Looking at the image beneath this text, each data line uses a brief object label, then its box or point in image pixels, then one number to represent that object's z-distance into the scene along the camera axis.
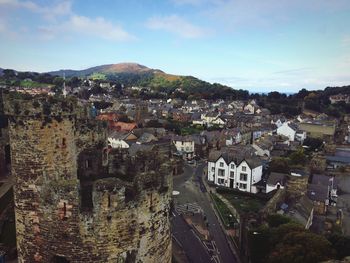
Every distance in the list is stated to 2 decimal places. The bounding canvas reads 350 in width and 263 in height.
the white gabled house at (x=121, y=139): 81.88
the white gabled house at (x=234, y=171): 61.44
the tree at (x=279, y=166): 62.47
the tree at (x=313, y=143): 96.29
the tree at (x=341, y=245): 32.38
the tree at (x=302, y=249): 29.28
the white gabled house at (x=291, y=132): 102.43
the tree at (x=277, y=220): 37.47
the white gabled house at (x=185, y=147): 84.44
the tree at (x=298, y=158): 70.56
